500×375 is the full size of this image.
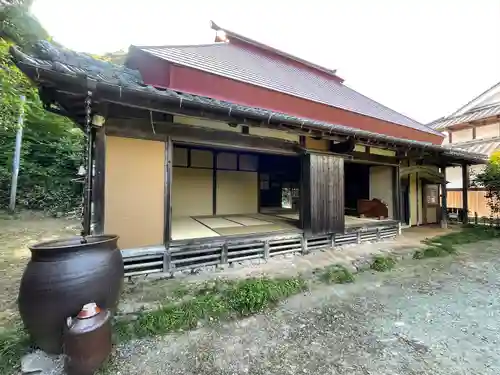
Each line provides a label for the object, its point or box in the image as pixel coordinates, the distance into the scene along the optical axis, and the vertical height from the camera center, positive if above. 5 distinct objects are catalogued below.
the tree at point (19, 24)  5.28 +3.72
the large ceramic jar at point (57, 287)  1.90 -0.72
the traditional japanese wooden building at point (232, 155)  3.41 +0.85
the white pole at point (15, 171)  9.58 +0.78
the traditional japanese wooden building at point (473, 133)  11.40 +3.44
